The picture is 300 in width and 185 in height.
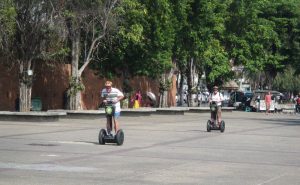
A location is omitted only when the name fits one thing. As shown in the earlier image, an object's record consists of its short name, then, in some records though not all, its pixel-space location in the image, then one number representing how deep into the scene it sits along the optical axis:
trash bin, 40.95
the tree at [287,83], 106.62
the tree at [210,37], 44.34
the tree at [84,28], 32.53
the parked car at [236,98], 64.38
